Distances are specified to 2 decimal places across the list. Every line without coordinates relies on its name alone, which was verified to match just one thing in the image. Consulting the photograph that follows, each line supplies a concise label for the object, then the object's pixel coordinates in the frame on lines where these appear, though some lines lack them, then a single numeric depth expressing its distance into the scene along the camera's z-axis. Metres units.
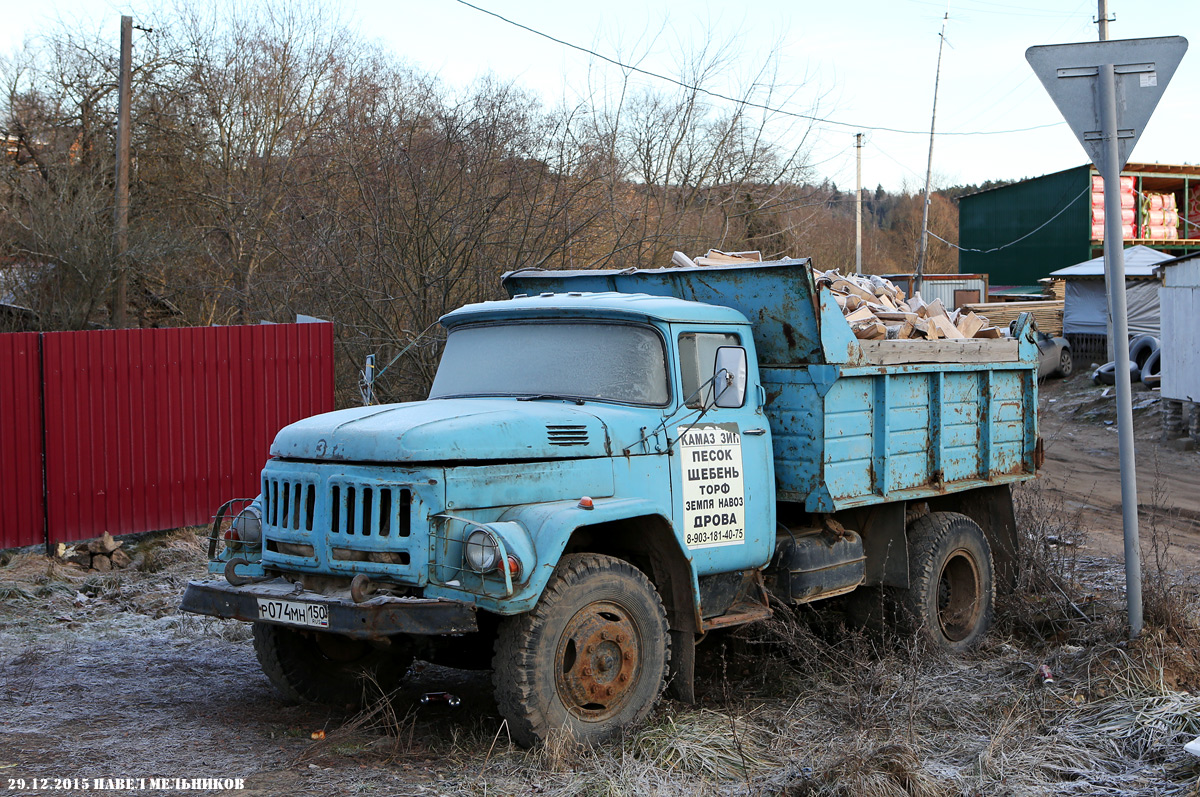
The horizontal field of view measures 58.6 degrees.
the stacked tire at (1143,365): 20.96
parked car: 25.88
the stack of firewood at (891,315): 6.79
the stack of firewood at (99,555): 9.12
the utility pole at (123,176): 17.70
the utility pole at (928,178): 31.42
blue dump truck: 4.69
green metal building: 33.69
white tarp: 25.58
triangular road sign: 5.64
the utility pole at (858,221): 38.00
